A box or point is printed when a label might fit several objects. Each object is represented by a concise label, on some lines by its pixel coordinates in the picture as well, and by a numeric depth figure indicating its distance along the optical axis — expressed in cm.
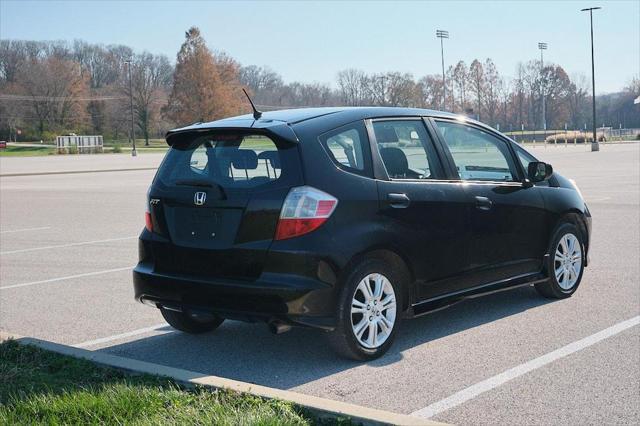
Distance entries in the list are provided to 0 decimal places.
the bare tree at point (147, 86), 12131
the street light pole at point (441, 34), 9012
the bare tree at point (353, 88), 13650
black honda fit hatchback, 531
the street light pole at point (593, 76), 6290
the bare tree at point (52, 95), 11762
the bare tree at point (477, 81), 13212
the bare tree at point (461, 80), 13062
